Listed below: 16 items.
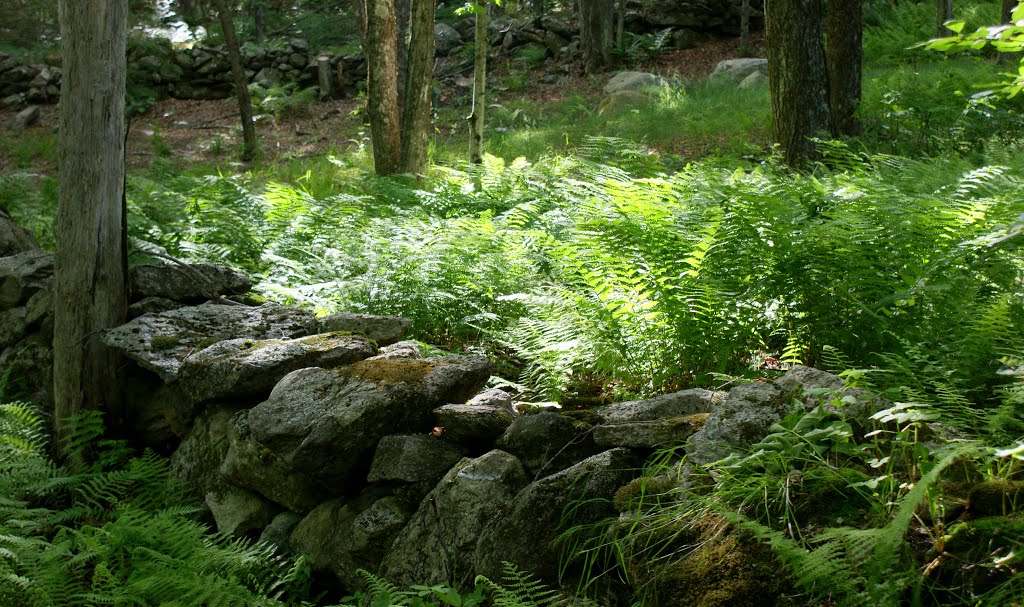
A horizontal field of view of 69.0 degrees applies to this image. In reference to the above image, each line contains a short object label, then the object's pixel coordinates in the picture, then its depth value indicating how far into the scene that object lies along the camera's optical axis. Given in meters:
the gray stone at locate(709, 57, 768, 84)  16.34
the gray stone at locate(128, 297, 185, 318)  5.28
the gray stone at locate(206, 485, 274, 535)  3.95
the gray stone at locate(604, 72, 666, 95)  16.28
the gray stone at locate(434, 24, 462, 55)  22.94
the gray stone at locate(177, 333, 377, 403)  4.07
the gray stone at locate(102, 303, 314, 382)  4.68
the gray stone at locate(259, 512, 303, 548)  3.73
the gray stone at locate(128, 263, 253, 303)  5.44
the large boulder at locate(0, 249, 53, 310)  5.93
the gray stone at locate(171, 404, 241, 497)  4.22
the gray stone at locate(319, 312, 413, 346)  4.69
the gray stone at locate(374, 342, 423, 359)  4.23
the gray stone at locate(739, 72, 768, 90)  14.95
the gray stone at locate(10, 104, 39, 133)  18.12
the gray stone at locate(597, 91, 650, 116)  15.32
